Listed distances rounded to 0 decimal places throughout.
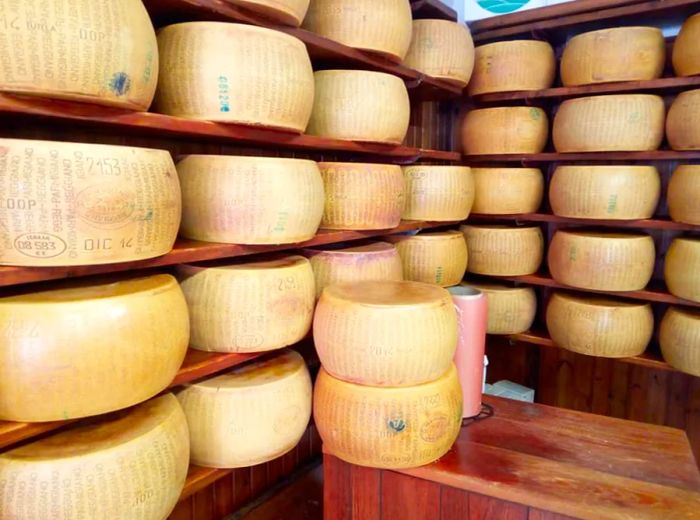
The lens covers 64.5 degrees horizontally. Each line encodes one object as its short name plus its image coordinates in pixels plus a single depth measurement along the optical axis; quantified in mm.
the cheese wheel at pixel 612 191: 2279
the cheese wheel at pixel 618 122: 2254
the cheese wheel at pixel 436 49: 2207
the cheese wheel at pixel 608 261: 2305
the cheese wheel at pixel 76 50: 969
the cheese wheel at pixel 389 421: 1445
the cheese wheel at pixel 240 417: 1438
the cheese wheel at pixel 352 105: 1760
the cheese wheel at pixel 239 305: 1434
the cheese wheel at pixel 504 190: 2533
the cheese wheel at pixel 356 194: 1771
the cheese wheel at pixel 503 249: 2553
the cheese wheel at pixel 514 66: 2461
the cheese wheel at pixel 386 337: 1409
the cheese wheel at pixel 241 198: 1399
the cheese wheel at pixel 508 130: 2494
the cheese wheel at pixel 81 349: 1031
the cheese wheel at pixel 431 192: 2211
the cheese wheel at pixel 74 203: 993
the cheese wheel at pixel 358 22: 1765
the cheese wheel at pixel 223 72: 1338
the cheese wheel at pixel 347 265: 1779
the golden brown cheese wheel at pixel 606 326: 2342
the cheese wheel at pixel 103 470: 1047
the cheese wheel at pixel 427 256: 2230
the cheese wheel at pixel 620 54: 2250
